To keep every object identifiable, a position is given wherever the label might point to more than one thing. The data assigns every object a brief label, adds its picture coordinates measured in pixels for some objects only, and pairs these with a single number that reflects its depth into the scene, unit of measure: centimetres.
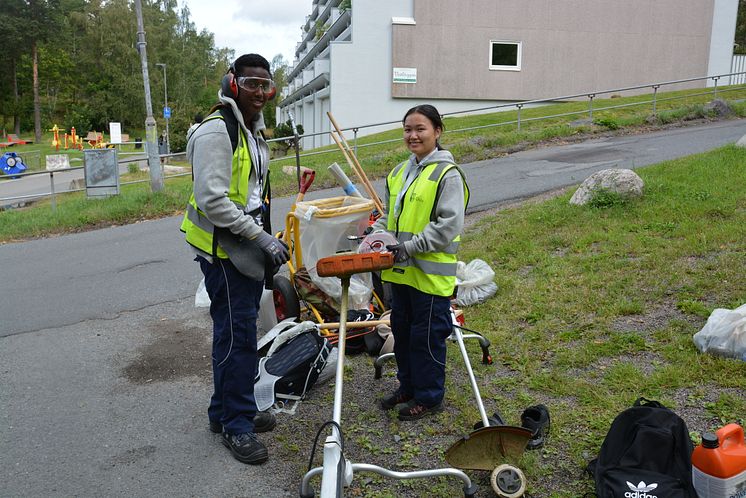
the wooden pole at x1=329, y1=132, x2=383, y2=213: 537
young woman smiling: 369
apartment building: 2811
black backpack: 283
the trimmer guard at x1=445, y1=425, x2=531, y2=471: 326
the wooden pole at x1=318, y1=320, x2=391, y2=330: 493
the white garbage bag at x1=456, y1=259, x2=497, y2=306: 596
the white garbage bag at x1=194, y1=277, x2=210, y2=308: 550
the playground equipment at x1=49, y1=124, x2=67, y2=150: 4952
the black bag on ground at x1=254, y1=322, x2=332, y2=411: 423
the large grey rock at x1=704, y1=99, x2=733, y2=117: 1759
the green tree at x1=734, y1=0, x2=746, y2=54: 4684
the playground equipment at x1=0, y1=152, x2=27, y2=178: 2623
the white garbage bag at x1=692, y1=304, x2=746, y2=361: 404
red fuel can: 270
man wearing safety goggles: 334
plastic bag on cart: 527
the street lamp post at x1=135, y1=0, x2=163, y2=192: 1263
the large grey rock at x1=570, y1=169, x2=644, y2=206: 794
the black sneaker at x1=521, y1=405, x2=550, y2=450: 352
